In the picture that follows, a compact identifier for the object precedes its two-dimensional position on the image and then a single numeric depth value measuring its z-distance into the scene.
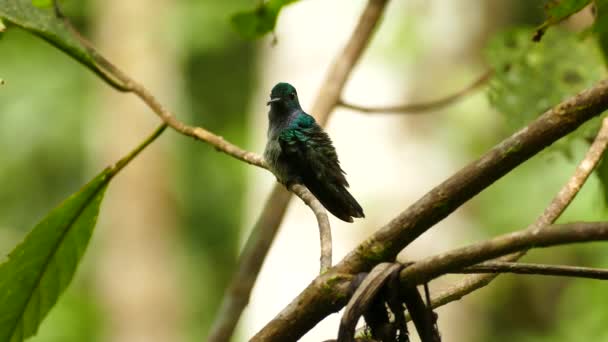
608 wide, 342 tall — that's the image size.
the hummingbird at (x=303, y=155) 4.14
